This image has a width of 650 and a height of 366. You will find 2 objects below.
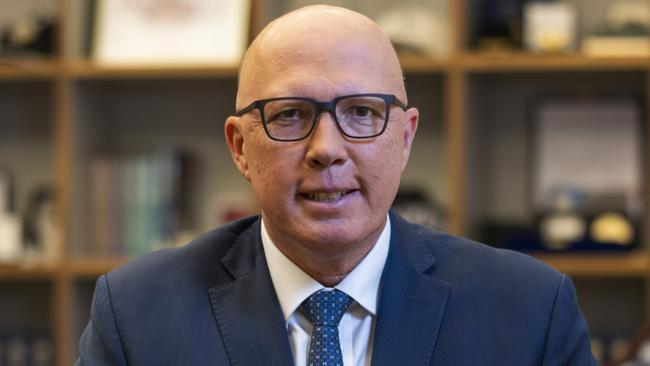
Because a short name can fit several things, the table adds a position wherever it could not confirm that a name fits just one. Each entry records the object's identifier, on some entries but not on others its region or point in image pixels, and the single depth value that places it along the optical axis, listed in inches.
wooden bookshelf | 131.2
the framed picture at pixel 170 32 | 139.3
